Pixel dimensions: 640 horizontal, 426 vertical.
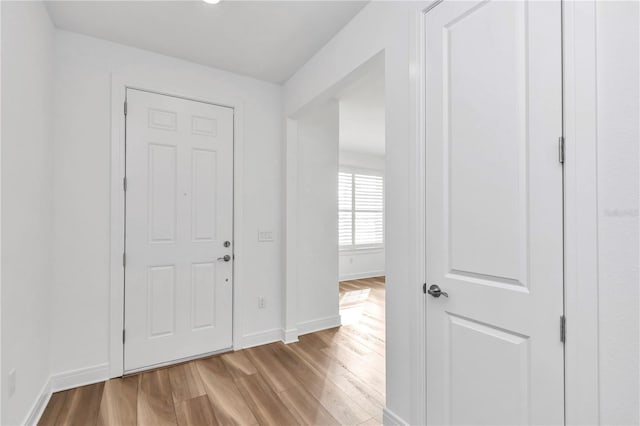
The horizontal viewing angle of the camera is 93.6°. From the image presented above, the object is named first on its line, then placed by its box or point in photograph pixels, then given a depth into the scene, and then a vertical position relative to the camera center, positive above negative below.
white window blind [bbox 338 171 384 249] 6.12 +0.10
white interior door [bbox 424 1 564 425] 1.11 +0.01
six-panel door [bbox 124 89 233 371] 2.49 -0.13
